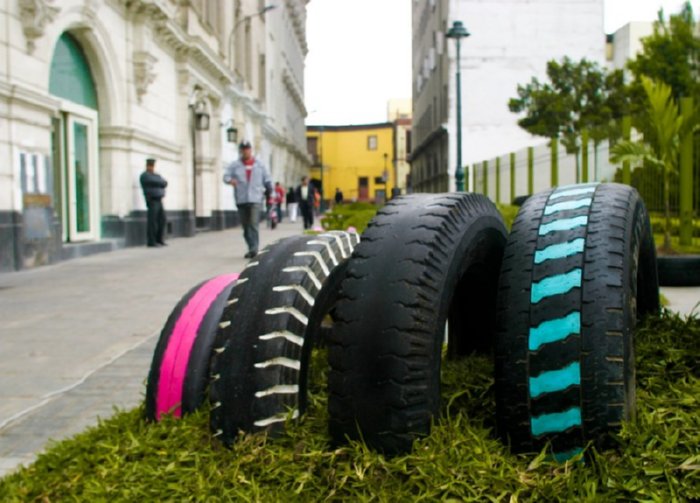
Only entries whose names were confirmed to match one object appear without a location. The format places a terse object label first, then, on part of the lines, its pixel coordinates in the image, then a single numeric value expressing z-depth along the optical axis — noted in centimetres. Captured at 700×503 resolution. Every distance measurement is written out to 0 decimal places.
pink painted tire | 273
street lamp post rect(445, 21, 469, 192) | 2478
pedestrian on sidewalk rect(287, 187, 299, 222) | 3536
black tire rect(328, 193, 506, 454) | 198
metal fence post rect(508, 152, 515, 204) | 2143
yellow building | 8838
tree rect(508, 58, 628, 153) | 2969
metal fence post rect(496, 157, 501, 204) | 2364
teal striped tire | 195
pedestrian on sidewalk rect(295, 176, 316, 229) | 2672
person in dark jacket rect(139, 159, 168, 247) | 1680
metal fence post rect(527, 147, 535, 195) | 1991
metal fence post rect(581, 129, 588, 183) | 1561
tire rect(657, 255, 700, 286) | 840
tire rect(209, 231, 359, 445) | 228
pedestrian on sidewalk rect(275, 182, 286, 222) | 2996
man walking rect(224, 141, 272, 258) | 1272
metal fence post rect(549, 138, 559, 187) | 1797
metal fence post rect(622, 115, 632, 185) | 1290
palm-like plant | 1101
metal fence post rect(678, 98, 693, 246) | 1145
